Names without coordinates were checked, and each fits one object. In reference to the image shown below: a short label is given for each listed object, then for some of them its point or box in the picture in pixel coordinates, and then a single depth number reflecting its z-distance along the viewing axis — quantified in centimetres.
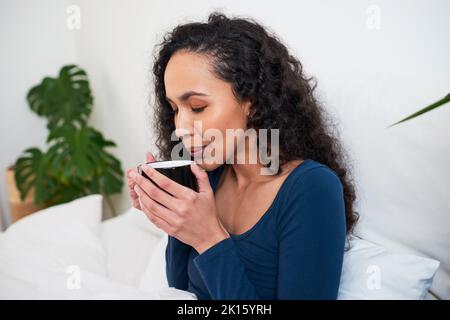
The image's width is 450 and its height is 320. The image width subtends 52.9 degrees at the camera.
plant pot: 227
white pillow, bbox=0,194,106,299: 105
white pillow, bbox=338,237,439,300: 93
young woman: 77
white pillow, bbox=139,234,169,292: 117
